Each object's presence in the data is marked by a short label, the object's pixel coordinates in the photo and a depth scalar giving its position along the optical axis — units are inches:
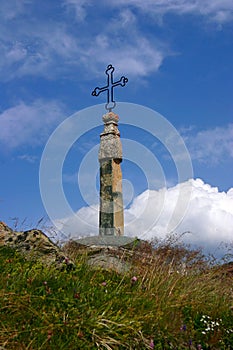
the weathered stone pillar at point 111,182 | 543.5
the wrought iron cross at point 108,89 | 580.1
